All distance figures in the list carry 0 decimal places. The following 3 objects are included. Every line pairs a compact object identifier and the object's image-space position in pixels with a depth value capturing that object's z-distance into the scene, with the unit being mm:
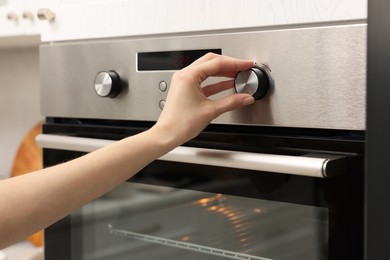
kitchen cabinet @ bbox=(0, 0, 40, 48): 1615
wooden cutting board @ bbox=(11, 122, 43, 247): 2112
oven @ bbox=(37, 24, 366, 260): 1093
